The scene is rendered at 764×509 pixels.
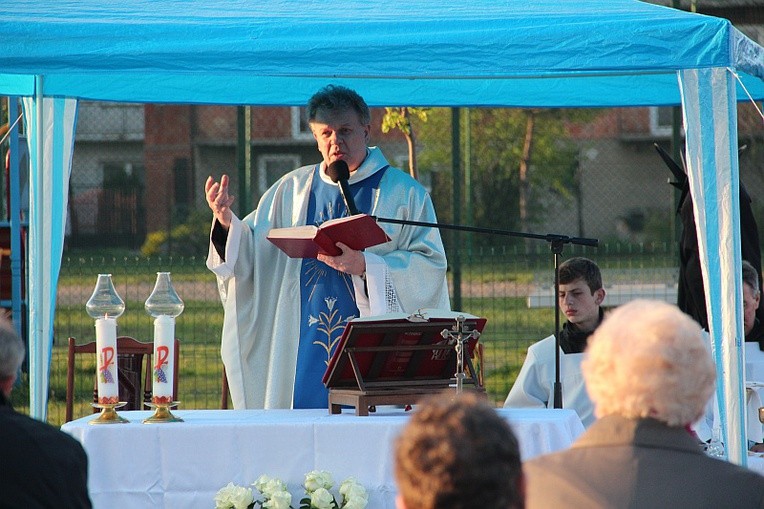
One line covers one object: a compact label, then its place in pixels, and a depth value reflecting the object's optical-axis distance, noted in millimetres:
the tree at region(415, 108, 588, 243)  23602
